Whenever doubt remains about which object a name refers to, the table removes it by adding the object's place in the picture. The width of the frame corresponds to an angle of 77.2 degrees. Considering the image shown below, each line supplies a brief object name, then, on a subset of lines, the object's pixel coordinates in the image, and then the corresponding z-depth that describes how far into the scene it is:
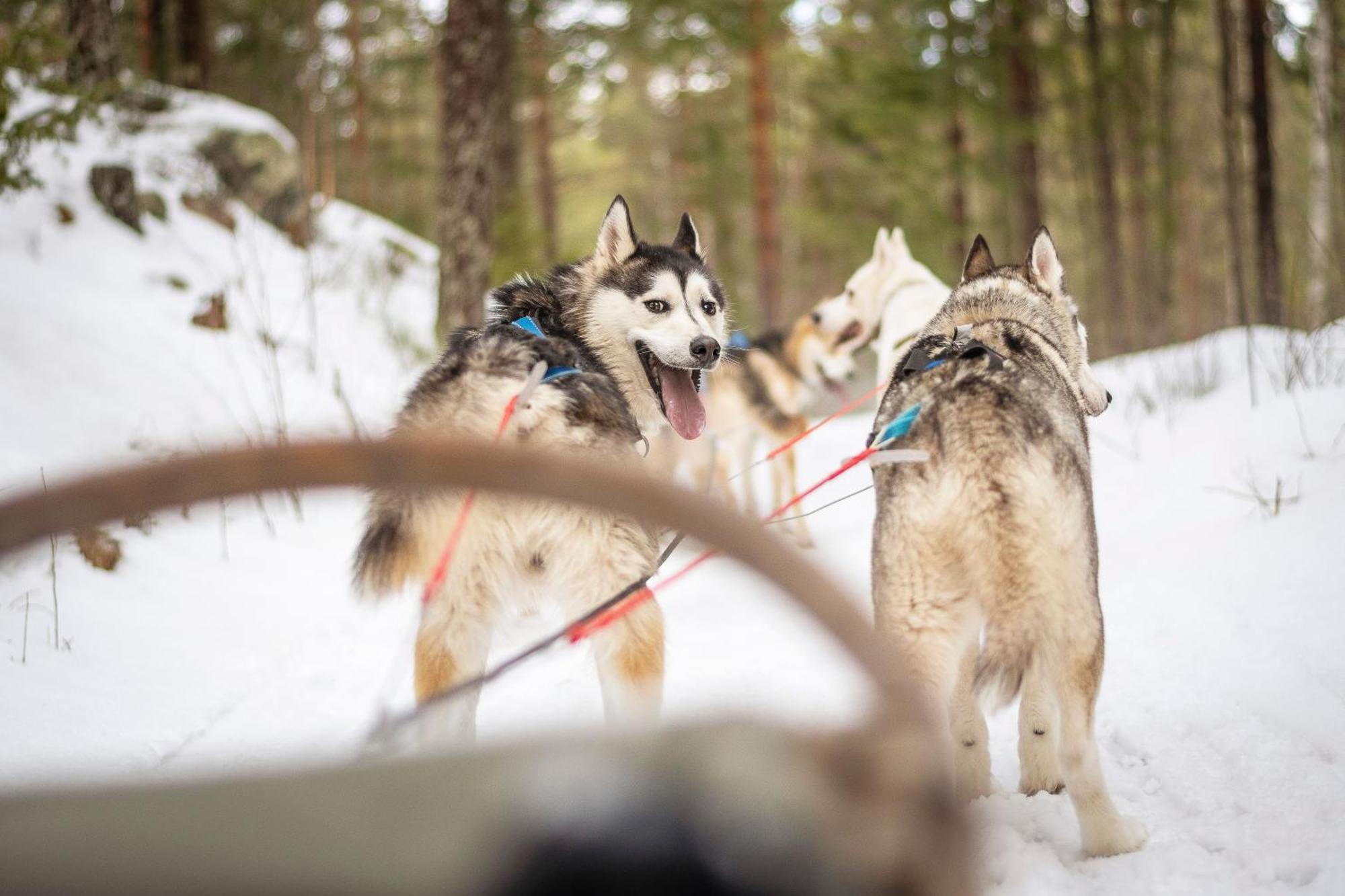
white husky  5.35
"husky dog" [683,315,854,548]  7.32
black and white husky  2.23
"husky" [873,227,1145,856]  2.01
